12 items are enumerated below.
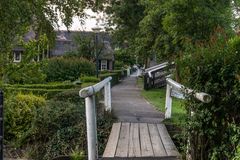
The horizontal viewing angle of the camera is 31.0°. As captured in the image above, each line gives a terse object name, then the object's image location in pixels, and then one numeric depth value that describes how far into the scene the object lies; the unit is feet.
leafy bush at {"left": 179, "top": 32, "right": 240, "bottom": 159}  16.17
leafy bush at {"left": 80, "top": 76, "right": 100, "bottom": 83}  81.29
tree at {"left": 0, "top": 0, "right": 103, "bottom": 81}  18.85
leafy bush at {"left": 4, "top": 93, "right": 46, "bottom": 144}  34.32
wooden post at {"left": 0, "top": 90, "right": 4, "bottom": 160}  17.35
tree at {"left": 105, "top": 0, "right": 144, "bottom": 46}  110.63
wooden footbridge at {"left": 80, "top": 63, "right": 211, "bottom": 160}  20.22
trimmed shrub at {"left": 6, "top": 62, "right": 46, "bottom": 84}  41.75
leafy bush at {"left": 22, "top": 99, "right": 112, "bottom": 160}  29.68
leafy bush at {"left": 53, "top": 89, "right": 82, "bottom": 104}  36.73
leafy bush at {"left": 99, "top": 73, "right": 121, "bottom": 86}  119.67
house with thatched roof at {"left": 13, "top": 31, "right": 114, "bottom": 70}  202.28
